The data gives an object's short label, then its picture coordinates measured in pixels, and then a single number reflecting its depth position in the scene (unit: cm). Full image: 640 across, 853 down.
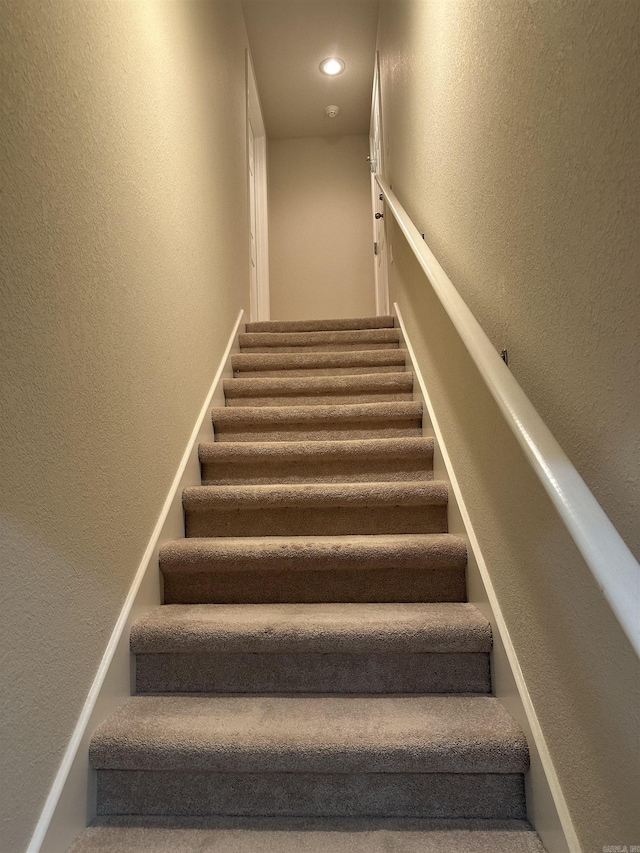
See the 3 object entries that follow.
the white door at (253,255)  383
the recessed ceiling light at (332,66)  408
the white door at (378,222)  384
